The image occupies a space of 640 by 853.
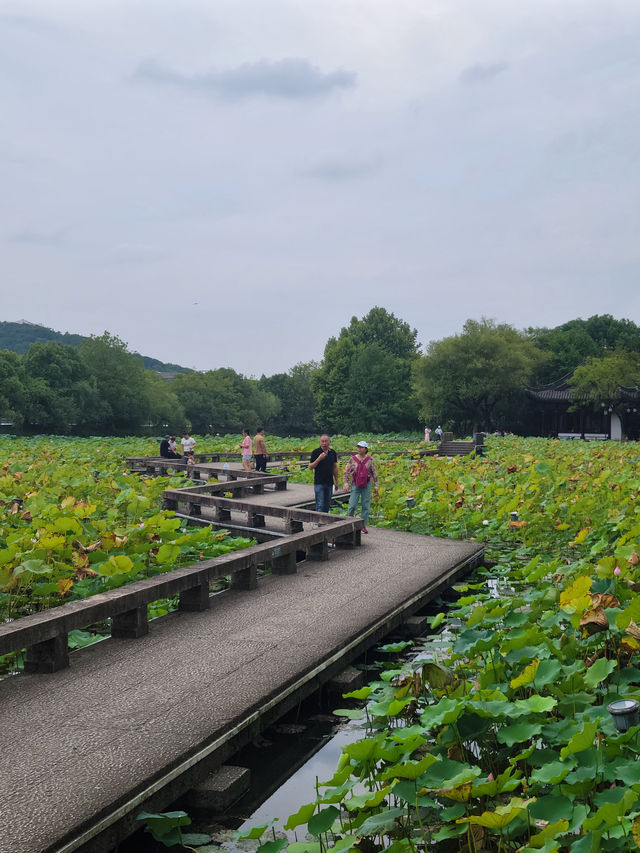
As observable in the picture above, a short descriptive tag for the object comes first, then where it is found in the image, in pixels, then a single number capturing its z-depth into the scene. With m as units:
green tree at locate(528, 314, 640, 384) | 58.94
